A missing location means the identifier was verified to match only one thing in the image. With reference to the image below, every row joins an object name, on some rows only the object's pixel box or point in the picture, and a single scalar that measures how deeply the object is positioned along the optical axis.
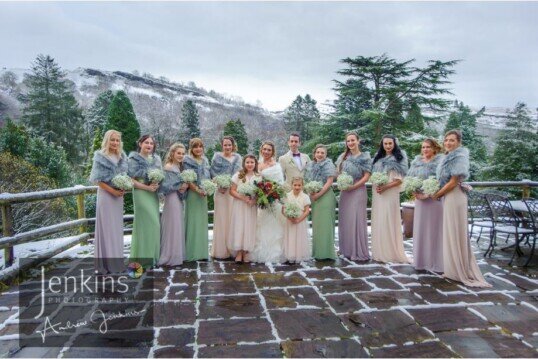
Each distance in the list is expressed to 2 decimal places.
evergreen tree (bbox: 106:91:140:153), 24.59
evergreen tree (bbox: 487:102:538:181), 20.73
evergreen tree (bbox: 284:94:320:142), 40.59
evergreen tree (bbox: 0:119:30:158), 20.62
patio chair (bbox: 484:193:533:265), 5.76
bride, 5.88
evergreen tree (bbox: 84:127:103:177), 24.84
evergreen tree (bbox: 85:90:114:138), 37.38
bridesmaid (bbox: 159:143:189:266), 5.62
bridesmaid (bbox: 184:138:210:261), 5.90
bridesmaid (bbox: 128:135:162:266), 5.47
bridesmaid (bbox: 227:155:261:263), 5.82
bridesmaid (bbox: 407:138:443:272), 5.37
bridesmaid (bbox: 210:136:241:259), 6.10
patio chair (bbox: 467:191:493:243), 6.26
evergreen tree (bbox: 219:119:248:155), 26.51
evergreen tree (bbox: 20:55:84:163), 37.66
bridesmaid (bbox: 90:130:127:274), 5.13
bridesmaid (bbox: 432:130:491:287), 4.87
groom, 6.61
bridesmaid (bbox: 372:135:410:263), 5.95
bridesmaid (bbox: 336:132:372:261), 6.09
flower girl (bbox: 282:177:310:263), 5.79
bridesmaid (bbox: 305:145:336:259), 6.12
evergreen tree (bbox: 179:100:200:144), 34.43
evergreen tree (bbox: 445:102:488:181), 26.00
